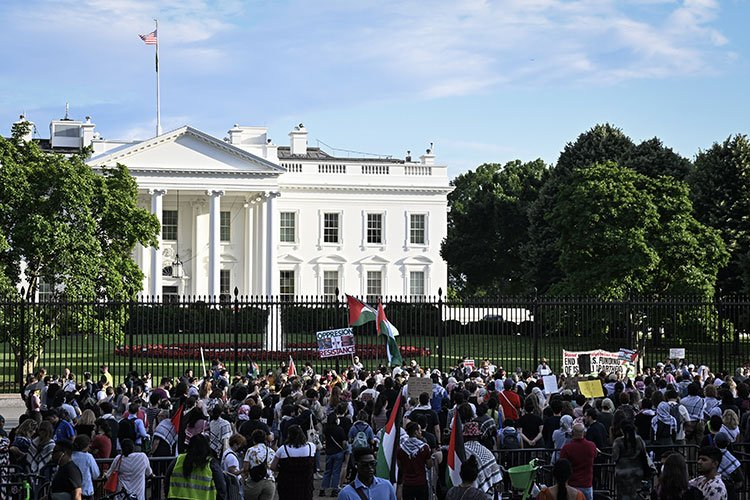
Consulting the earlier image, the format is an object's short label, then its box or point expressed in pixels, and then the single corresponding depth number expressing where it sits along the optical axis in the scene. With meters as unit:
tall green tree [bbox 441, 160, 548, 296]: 72.56
